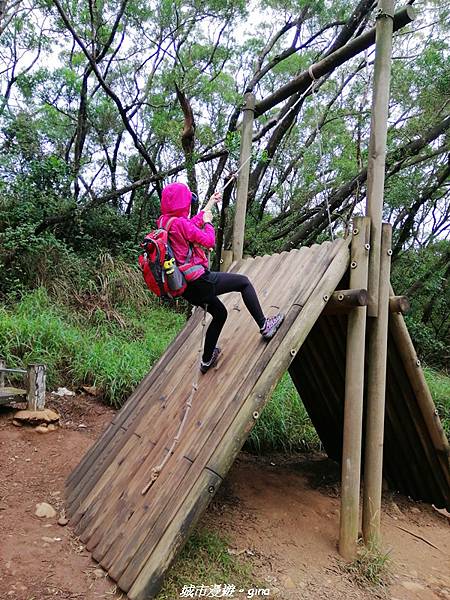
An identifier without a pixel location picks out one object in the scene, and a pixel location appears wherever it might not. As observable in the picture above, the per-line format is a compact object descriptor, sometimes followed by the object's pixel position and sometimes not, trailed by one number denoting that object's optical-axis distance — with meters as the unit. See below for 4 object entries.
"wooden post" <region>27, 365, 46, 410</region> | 5.57
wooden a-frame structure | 2.78
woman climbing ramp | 3.19
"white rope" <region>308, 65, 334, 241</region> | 4.48
